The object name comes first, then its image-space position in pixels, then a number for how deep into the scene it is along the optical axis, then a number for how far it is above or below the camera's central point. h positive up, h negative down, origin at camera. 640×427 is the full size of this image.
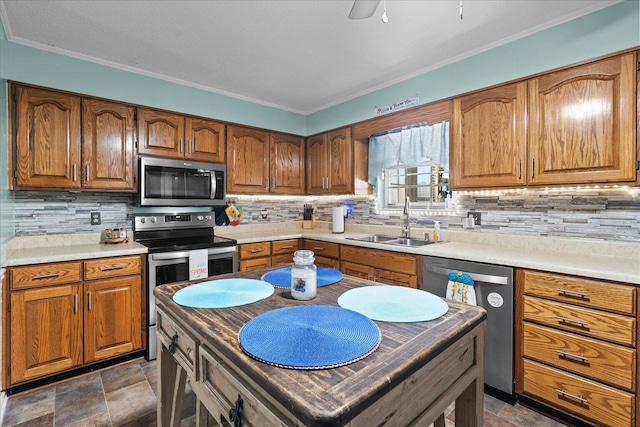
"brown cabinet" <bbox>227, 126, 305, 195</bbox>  3.46 +0.59
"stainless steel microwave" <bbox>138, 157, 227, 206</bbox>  2.81 +0.28
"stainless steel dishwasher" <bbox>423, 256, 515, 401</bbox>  1.97 -0.73
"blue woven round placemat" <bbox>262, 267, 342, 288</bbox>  1.38 -0.32
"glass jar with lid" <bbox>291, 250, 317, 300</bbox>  1.15 -0.26
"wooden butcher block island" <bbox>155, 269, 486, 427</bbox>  0.62 -0.39
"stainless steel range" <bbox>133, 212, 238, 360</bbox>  2.54 -0.32
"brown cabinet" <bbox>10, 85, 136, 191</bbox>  2.32 +0.56
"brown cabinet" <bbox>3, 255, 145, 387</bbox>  2.04 -0.76
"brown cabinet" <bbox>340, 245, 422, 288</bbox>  2.50 -0.50
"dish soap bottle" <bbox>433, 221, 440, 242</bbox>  2.91 -0.22
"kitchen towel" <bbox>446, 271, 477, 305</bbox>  2.11 -0.55
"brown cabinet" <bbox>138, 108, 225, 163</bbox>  2.88 +0.75
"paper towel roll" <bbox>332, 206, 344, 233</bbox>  3.71 -0.11
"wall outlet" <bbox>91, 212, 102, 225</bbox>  2.79 -0.07
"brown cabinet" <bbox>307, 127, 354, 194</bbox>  3.60 +0.59
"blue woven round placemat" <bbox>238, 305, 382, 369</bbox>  0.73 -0.35
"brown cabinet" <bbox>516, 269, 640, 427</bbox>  1.59 -0.77
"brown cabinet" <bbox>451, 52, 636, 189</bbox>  1.86 +0.56
